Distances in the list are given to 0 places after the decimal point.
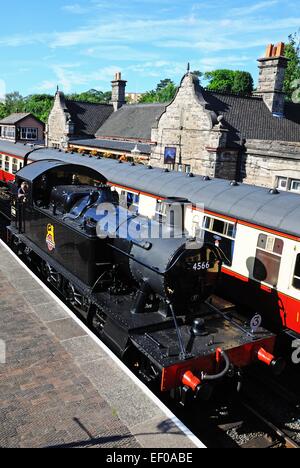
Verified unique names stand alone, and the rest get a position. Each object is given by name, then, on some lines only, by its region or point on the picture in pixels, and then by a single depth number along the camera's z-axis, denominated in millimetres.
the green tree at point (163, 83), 130738
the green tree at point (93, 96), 120481
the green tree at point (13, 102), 97250
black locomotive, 5703
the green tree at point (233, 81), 76000
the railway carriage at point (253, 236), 7336
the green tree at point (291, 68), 53250
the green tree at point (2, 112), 85062
